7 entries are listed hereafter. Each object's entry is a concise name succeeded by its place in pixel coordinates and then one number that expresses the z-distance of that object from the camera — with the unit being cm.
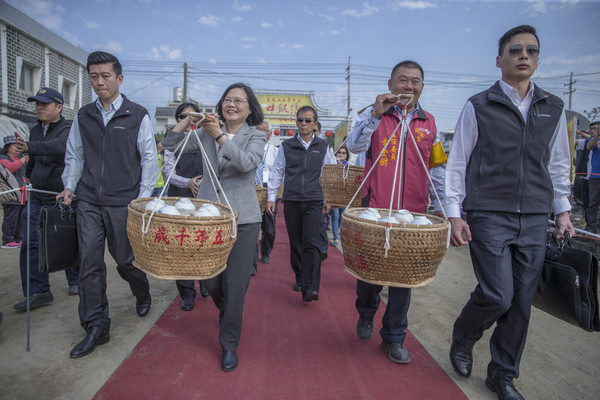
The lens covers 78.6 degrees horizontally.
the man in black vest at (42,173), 333
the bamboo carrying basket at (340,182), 341
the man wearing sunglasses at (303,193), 391
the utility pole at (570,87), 2869
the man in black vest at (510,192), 218
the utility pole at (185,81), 2111
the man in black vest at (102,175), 269
